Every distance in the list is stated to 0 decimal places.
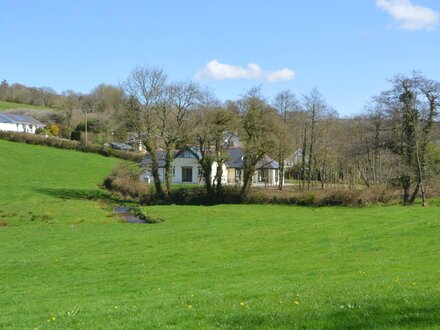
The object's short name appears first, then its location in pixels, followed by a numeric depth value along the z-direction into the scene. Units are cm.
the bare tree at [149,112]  6044
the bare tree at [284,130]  5853
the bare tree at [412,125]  5044
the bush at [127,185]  6469
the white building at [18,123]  12850
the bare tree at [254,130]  5819
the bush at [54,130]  12512
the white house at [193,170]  8231
